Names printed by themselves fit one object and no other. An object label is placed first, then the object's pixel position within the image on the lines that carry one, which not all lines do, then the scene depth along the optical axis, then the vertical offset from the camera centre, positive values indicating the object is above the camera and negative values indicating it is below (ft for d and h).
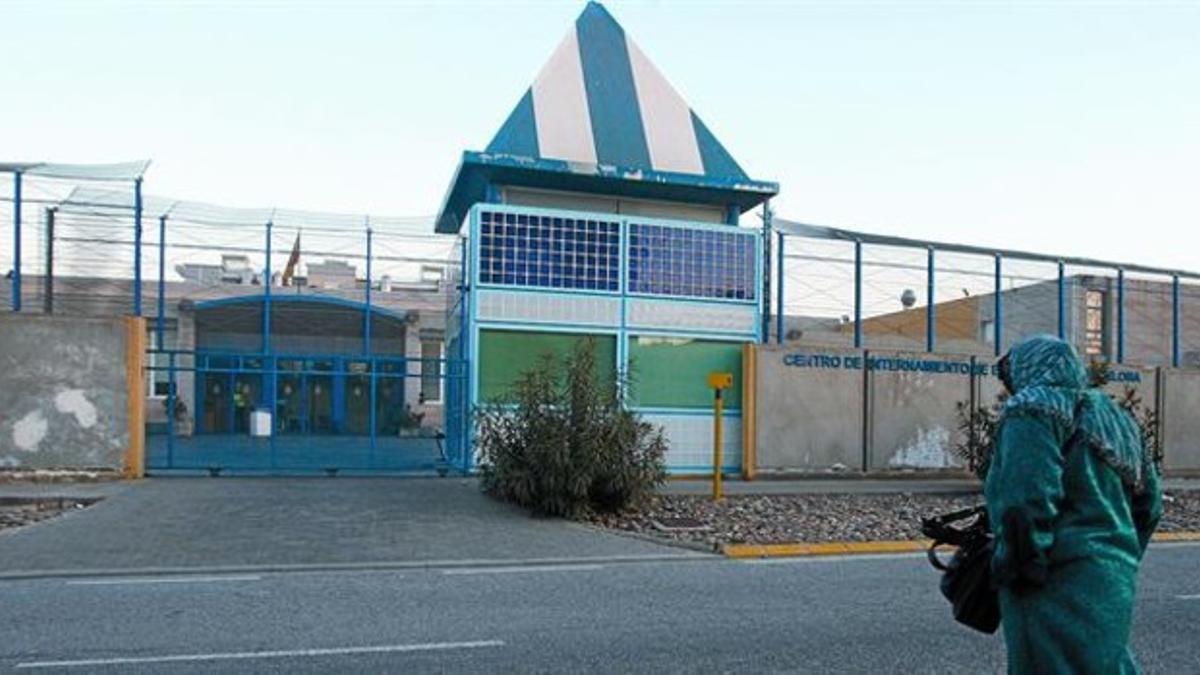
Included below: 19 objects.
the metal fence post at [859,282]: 68.64 +5.63
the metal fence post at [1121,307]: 74.79 +4.62
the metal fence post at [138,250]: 57.82 +5.86
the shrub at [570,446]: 42.88 -3.40
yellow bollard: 47.88 -1.78
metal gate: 58.95 -5.55
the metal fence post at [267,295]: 80.30 +5.01
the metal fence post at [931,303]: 68.08 +4.30
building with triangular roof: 59.06 +6.58
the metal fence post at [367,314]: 85.91 +3.89
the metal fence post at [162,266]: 66.69 +6.17
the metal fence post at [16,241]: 56.03 +6.15
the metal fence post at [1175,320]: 76.48 +3.79
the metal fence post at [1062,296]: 73.10 +5.20
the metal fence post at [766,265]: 65.00 +6.27
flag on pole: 88.02 +8.64
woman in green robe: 10.66 -1.60
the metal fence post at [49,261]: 64.44 +5.95
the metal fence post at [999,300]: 70.95 +4.68
